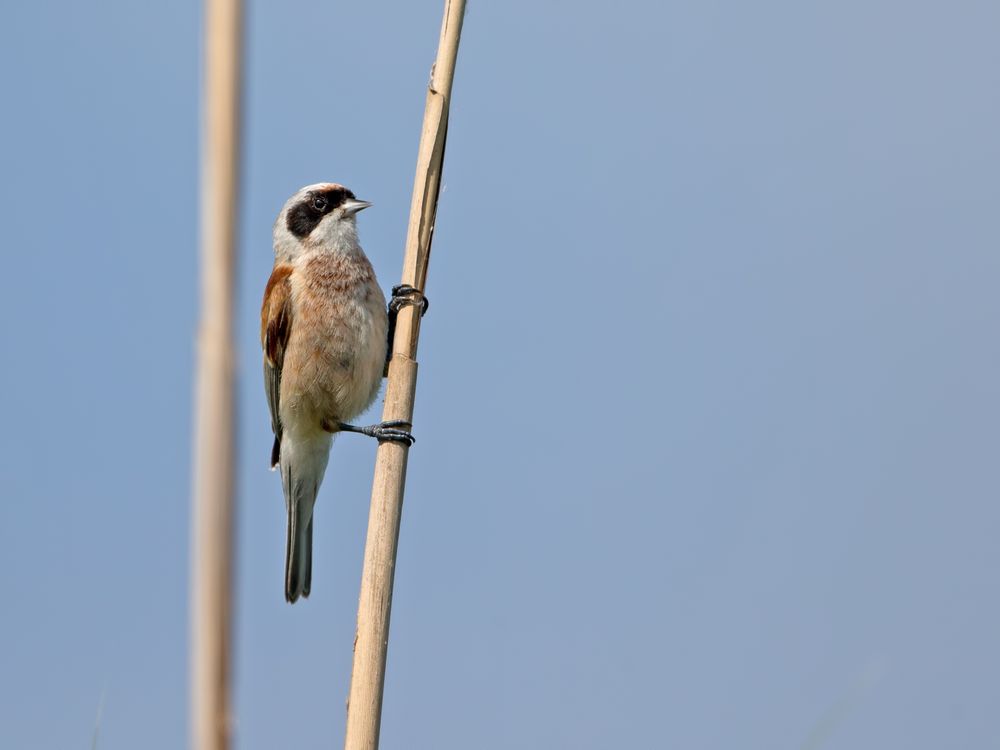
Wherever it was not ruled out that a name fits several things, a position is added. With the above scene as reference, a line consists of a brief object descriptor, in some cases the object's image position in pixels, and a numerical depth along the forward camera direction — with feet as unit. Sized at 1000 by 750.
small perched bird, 29.84
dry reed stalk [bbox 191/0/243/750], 6.20
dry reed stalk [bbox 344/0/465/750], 15.31
